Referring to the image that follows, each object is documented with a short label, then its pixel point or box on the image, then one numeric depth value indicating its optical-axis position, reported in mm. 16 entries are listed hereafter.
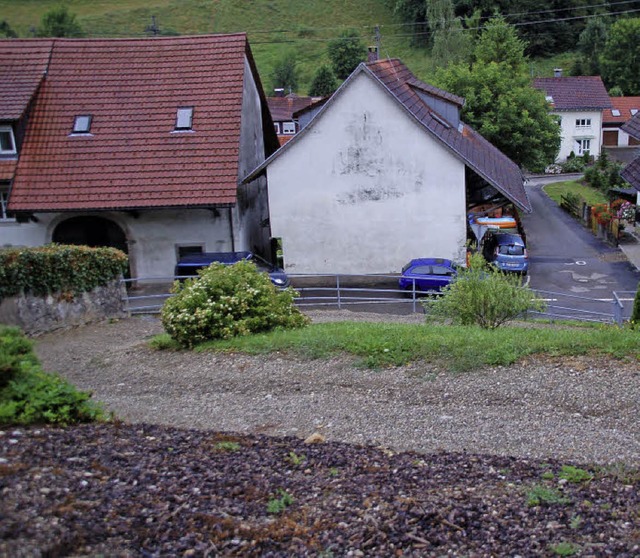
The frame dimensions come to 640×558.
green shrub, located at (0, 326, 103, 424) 8164
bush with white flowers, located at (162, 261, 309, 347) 13703
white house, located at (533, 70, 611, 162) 64500
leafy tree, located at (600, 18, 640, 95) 75375
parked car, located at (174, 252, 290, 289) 22000
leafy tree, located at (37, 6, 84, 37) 81188
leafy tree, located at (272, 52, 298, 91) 76875
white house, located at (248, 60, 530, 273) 24531
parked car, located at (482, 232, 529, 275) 27062
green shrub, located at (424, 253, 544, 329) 14008
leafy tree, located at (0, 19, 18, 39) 85569
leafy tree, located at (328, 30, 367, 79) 76438
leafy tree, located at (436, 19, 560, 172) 39000
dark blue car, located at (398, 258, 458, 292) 22750
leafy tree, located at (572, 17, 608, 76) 80312
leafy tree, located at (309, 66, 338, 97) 69419
